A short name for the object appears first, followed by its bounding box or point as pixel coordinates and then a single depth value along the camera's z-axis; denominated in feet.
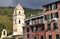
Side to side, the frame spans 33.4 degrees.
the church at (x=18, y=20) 146.21
